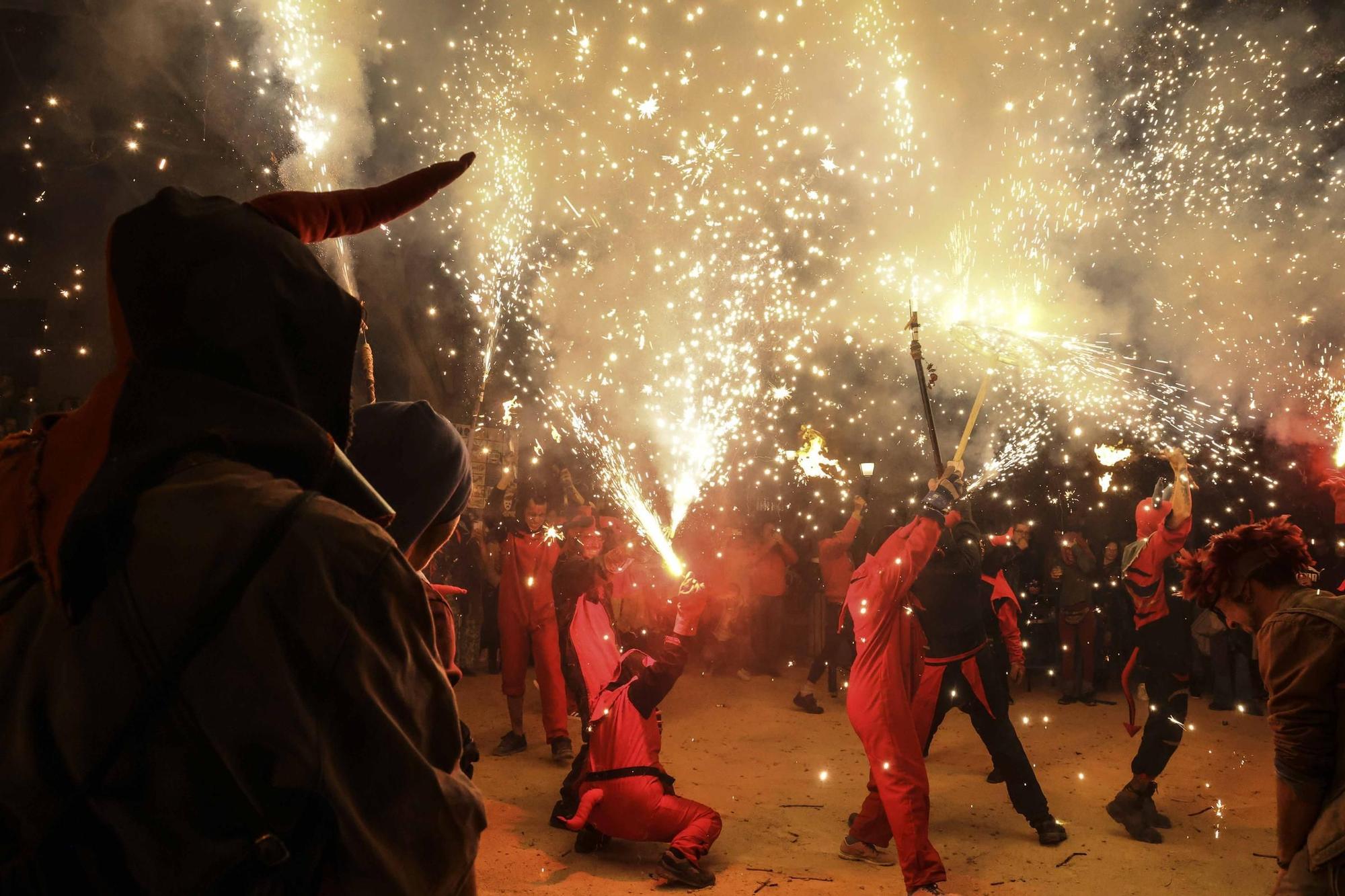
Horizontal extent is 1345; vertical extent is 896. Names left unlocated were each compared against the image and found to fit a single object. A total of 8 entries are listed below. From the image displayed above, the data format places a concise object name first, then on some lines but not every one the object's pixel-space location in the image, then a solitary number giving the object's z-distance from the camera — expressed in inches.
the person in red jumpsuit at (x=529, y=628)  281.4
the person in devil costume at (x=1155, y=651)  224.5
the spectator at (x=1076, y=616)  386.6
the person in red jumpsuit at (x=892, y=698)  176.6
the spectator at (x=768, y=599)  443.8
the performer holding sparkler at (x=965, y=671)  216.2
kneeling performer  186.7
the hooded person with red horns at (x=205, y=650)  34.8
